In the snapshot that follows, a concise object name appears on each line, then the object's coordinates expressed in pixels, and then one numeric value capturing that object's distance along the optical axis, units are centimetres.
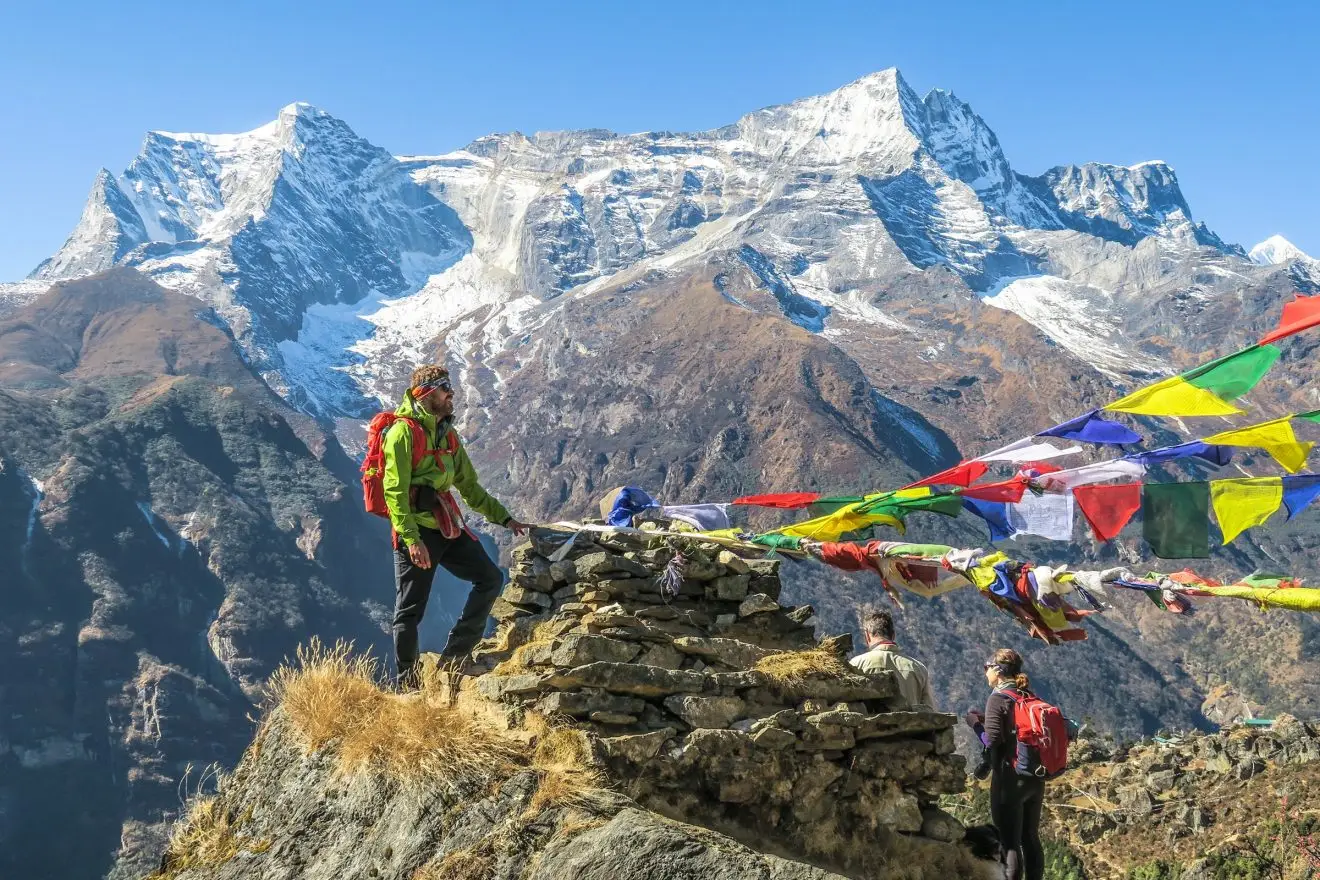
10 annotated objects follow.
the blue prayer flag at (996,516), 1130
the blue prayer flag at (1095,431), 1127
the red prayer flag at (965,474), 1166
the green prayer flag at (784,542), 1230
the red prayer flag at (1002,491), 1121
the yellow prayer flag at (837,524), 1241
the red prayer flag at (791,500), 1348
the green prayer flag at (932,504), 1166
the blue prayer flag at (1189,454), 1012
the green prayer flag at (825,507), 1322
